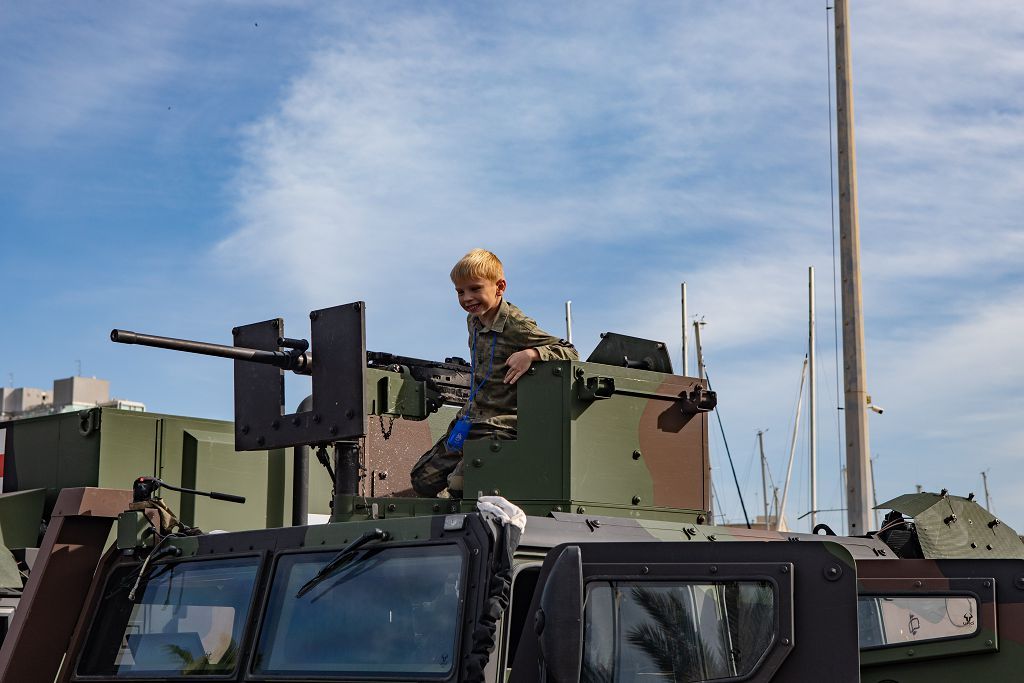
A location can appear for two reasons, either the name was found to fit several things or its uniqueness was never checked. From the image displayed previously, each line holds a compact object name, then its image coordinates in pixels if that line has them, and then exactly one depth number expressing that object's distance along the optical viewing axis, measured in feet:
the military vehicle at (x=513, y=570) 11.43
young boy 17.49
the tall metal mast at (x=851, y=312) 37.65
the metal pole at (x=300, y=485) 18.54
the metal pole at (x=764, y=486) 105.60
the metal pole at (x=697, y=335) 65.92
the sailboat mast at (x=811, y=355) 55.00
